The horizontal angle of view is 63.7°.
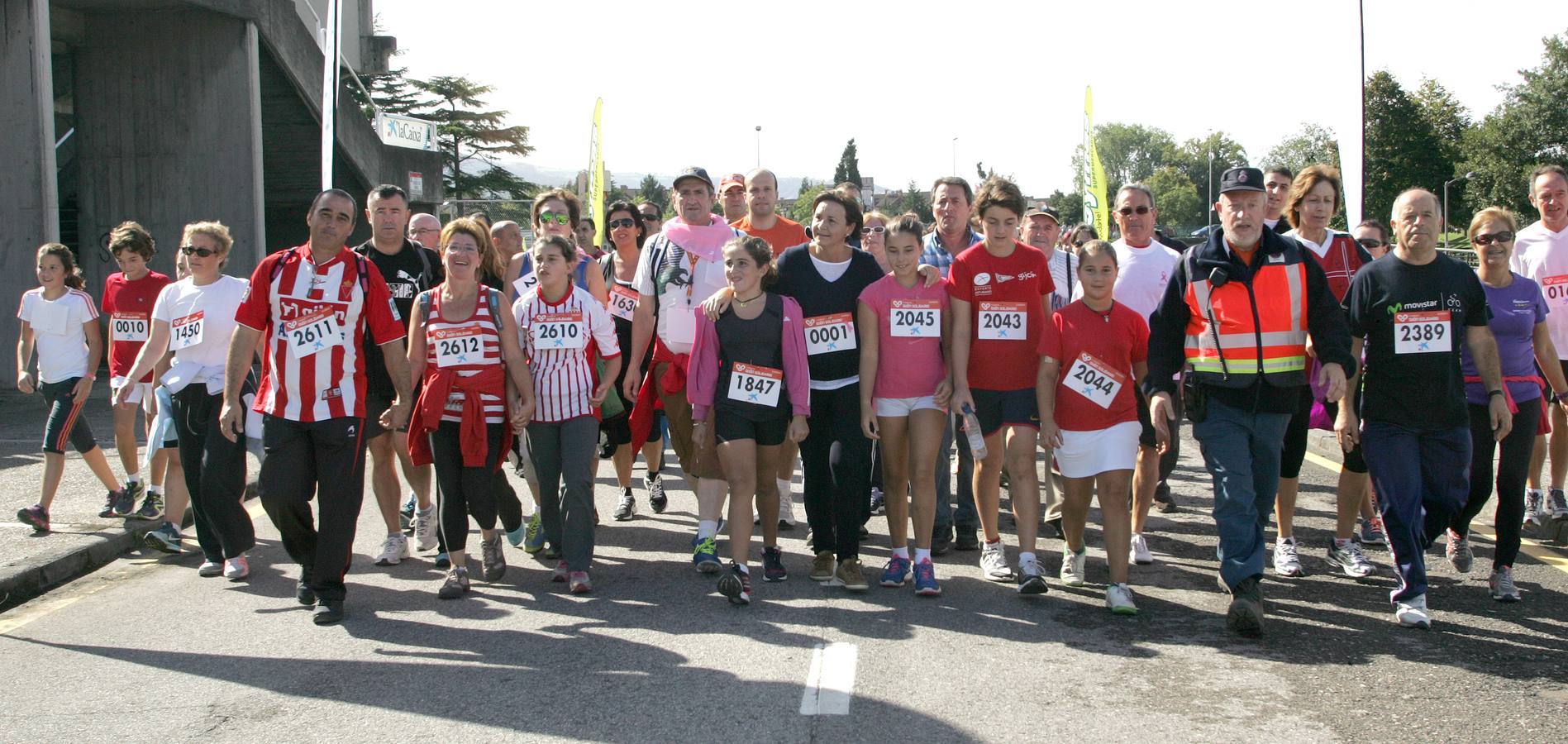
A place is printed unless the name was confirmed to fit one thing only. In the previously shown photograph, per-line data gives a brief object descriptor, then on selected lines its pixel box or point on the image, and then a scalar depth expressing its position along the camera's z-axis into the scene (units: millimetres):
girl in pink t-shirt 6254
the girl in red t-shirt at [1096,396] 5980
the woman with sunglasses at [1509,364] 6180
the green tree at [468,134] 56125
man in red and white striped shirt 5918
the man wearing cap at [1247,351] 5664
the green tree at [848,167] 108375
